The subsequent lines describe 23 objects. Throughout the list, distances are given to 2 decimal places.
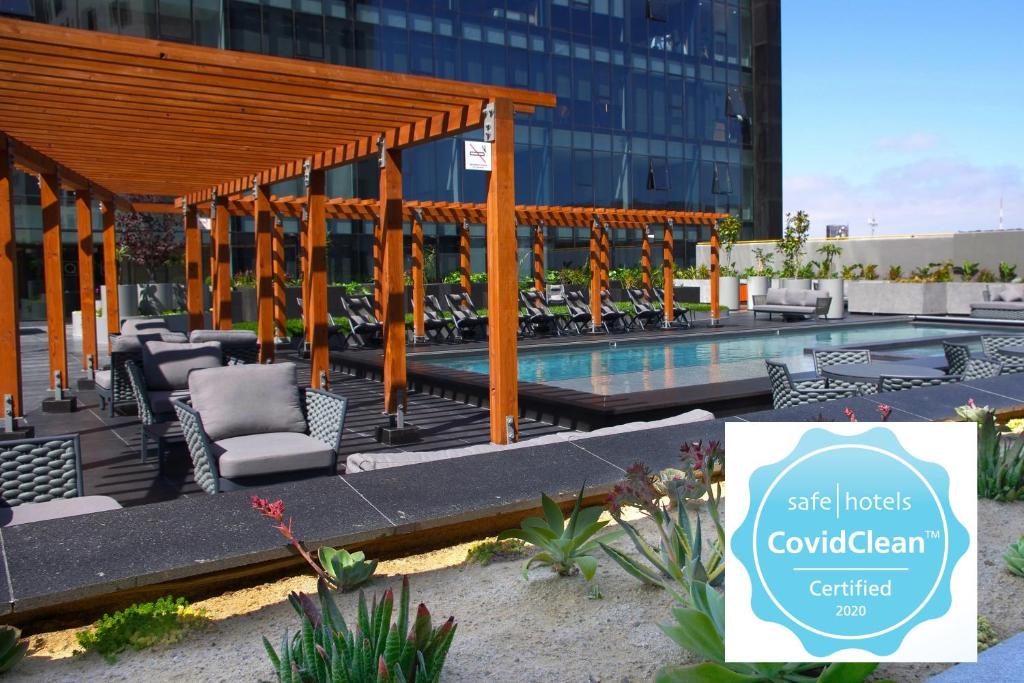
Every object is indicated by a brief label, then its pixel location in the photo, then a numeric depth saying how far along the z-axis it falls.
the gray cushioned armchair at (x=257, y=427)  4.91
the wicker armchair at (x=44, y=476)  4.04
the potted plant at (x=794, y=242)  25.30
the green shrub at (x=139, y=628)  2.74
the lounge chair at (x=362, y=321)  15.66
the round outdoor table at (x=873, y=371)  6.79
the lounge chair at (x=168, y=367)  7.00
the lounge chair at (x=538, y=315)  17.67
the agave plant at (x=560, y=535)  3.24
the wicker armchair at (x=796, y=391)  6.50
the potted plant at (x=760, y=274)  25.73
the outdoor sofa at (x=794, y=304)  20.61
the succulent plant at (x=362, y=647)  2.15
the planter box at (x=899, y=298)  21.08
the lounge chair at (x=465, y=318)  16.84
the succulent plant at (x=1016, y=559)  3.18
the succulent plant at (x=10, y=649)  2.56
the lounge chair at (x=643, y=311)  19.01
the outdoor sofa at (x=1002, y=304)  19.08
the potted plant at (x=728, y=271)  25.78
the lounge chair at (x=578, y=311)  18.25
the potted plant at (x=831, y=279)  21.70
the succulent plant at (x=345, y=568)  3.12
